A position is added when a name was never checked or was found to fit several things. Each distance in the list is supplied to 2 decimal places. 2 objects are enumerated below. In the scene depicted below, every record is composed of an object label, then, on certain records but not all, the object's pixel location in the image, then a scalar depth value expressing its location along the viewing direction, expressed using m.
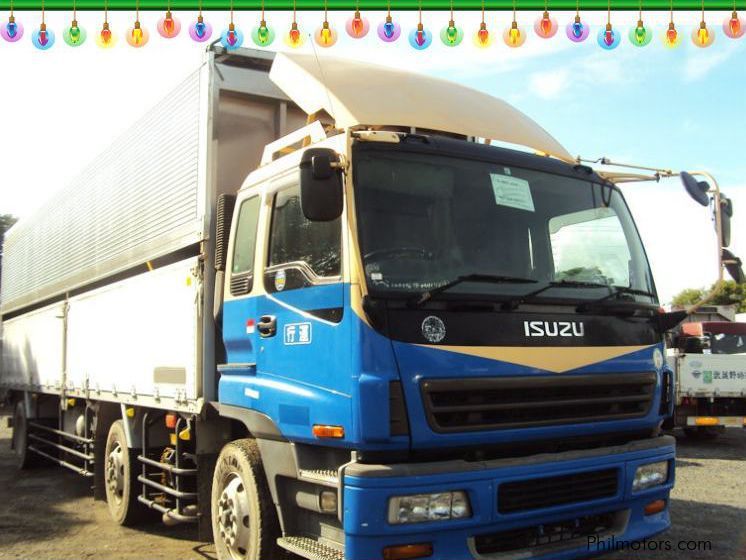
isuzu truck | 3.74
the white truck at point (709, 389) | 12.57
